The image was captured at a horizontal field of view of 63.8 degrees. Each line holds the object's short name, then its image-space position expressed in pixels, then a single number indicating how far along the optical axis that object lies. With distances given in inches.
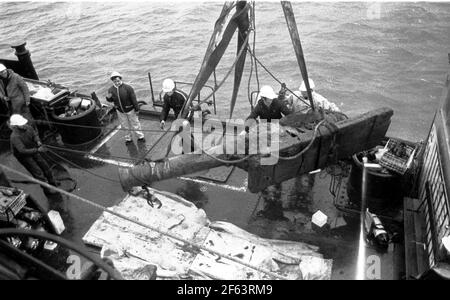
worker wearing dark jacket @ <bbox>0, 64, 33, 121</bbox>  365.1
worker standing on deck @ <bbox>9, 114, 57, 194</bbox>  292.0
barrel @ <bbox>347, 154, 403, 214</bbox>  271.6
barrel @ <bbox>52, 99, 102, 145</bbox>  371.2
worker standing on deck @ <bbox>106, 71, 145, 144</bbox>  341.7
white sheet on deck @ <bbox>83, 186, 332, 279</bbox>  236.1
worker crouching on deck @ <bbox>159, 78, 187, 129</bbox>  335.9
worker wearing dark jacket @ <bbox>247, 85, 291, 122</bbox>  303.4
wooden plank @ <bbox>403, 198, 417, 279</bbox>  229.0
